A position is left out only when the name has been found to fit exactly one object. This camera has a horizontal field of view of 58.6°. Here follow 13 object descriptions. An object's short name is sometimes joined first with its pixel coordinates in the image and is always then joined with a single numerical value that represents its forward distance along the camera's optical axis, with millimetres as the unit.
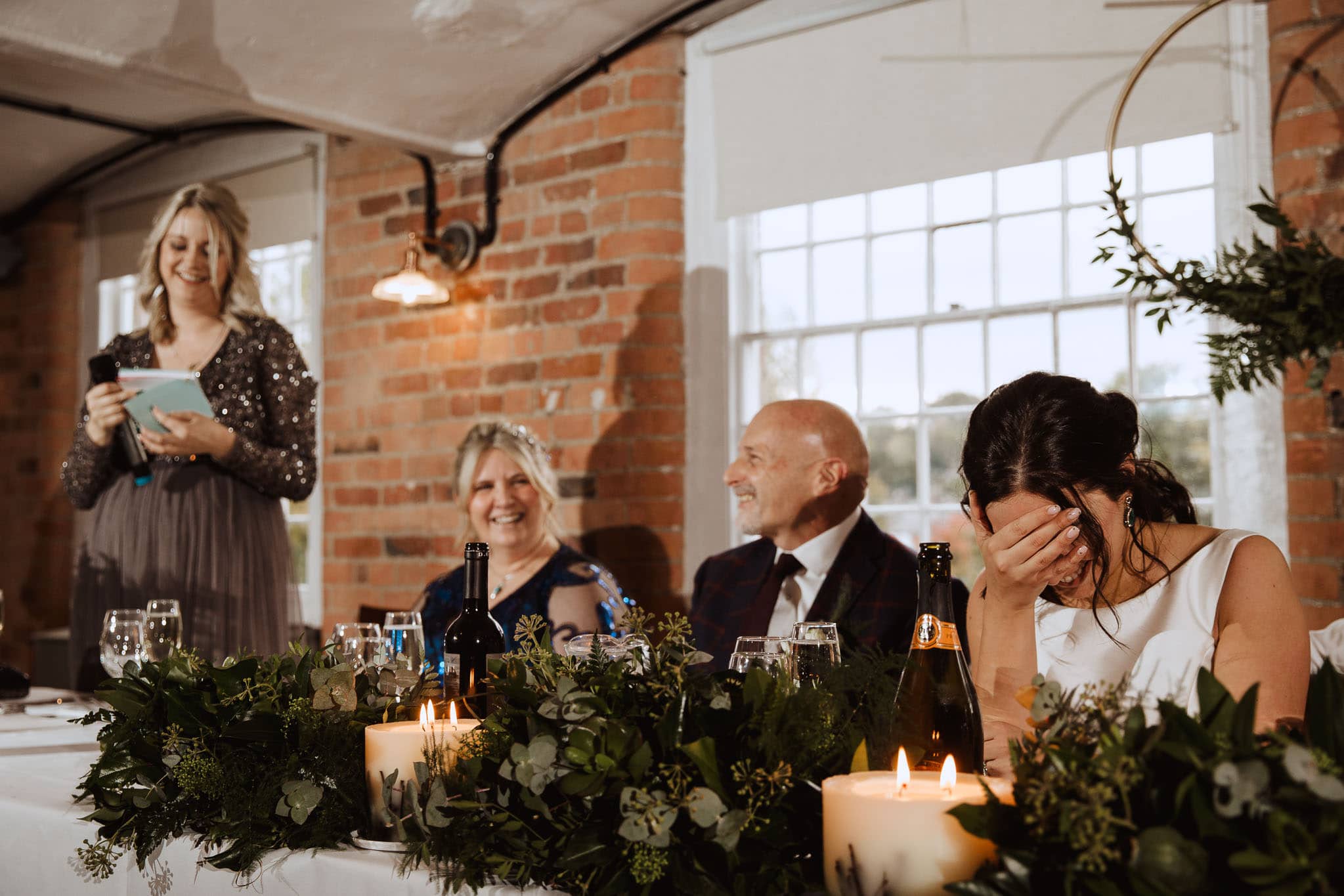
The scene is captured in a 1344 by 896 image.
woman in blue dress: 2744
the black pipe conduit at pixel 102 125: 4453
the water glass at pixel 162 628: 1757
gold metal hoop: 2271
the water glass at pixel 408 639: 1534
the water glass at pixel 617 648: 934
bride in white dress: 1434
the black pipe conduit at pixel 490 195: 3631
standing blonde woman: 2646
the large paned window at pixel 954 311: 2990
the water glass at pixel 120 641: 1710
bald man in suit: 2424
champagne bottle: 1021
